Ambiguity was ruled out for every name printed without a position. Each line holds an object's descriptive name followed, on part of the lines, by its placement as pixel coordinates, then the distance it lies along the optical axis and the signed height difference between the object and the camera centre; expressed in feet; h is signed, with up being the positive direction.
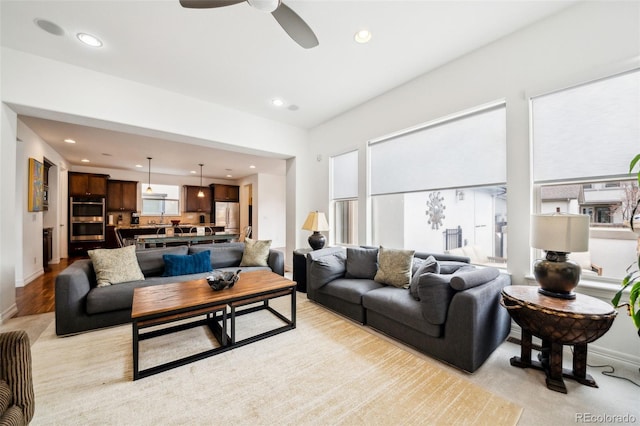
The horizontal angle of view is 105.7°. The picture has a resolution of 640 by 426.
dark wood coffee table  6.40 -2.70
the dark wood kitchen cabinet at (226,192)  33.22 +2.91
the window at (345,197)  14.51 +1.04
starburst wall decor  13.77 +0.27
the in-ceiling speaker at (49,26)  7.65 +6.03
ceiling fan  5.88 +5.12
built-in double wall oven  23.82 -0.57
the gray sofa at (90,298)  8.16 -3.01
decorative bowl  7.97 -2.26
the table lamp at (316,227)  13.80 -0.78
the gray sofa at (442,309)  6.42 -2.96
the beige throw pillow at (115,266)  9.46 -2.16
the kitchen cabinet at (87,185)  23.89 +2.82
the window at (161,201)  30.25 +1.54
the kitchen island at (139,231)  19.02 -1.74
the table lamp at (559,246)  5.95 -0.81
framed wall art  14.46 +1.69
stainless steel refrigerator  33.56 -0.42
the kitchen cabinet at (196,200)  31.78 +1.68
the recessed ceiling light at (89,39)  8.24 +6.01
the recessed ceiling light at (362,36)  8.13 +6.07
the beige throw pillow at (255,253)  13.28 -2.22
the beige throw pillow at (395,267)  9.30 -2.13
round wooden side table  5.41 -2.60
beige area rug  5.06 -4.23
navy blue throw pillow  11.18 -2.42
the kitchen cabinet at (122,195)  26.86 +1.95
